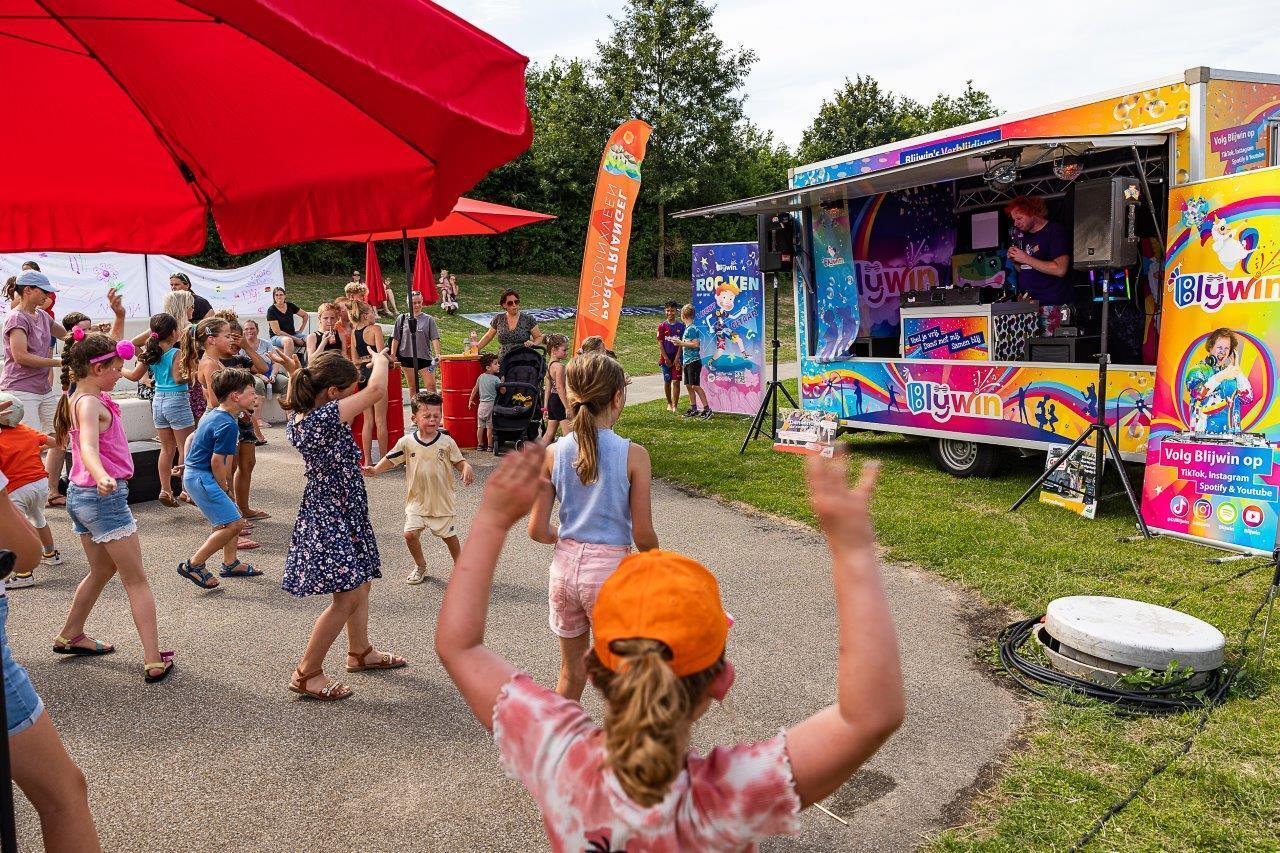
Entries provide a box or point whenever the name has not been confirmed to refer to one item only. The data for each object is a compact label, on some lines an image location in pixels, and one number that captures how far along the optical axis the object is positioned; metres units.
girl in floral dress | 4.41
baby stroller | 11.05
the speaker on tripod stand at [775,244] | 11.22
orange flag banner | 10.48
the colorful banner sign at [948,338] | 9.49
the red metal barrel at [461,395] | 11.51
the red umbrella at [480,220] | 11.84
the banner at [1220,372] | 6.47
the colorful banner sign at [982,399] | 7.79
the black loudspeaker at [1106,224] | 7.11
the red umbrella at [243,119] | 2.00
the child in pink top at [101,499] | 4.61
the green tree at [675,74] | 35.56
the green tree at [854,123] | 44.78
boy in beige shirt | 5.91
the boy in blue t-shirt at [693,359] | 13.66
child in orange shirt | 5.63
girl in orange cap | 1.41
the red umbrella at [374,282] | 13.75
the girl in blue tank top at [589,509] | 3.60
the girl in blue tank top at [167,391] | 7.86
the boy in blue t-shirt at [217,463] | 5.92
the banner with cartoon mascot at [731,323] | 13.09
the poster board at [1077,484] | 7.52
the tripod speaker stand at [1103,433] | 7.22
